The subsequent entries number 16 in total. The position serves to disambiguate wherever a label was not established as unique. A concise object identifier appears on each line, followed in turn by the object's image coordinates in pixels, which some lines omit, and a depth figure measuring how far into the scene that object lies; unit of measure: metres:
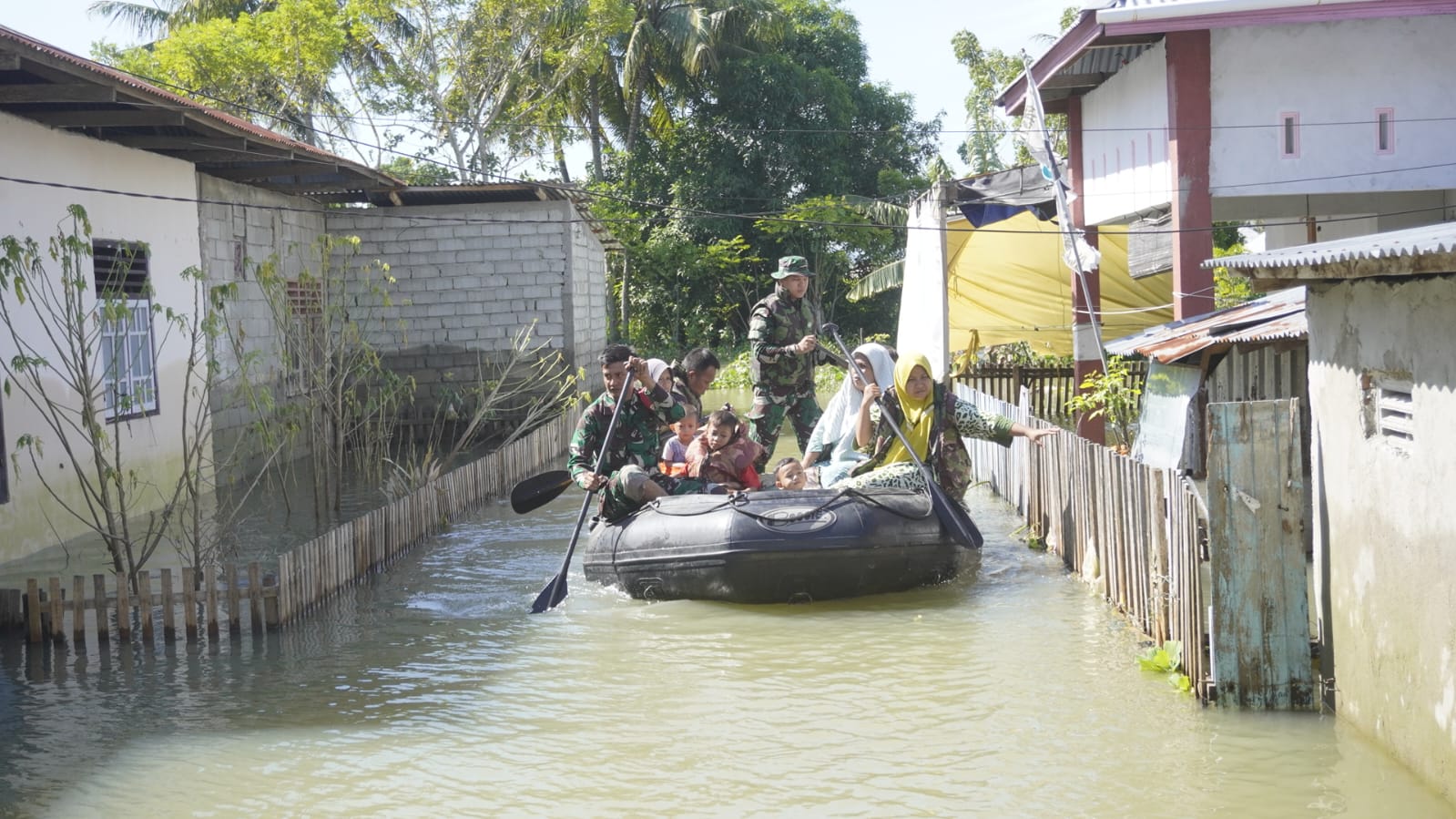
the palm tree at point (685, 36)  32.97
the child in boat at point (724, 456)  10.30
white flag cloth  13.69
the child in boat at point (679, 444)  10.77
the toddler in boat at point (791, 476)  10.66
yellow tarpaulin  23.05
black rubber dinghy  9.02
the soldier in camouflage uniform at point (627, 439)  10.01
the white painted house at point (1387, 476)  5.24
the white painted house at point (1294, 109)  12.65
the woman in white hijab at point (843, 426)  10.84
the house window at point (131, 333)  12.55
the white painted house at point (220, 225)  11.06
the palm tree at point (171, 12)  35.31
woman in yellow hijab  9.78
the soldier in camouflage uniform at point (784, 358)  11.97
